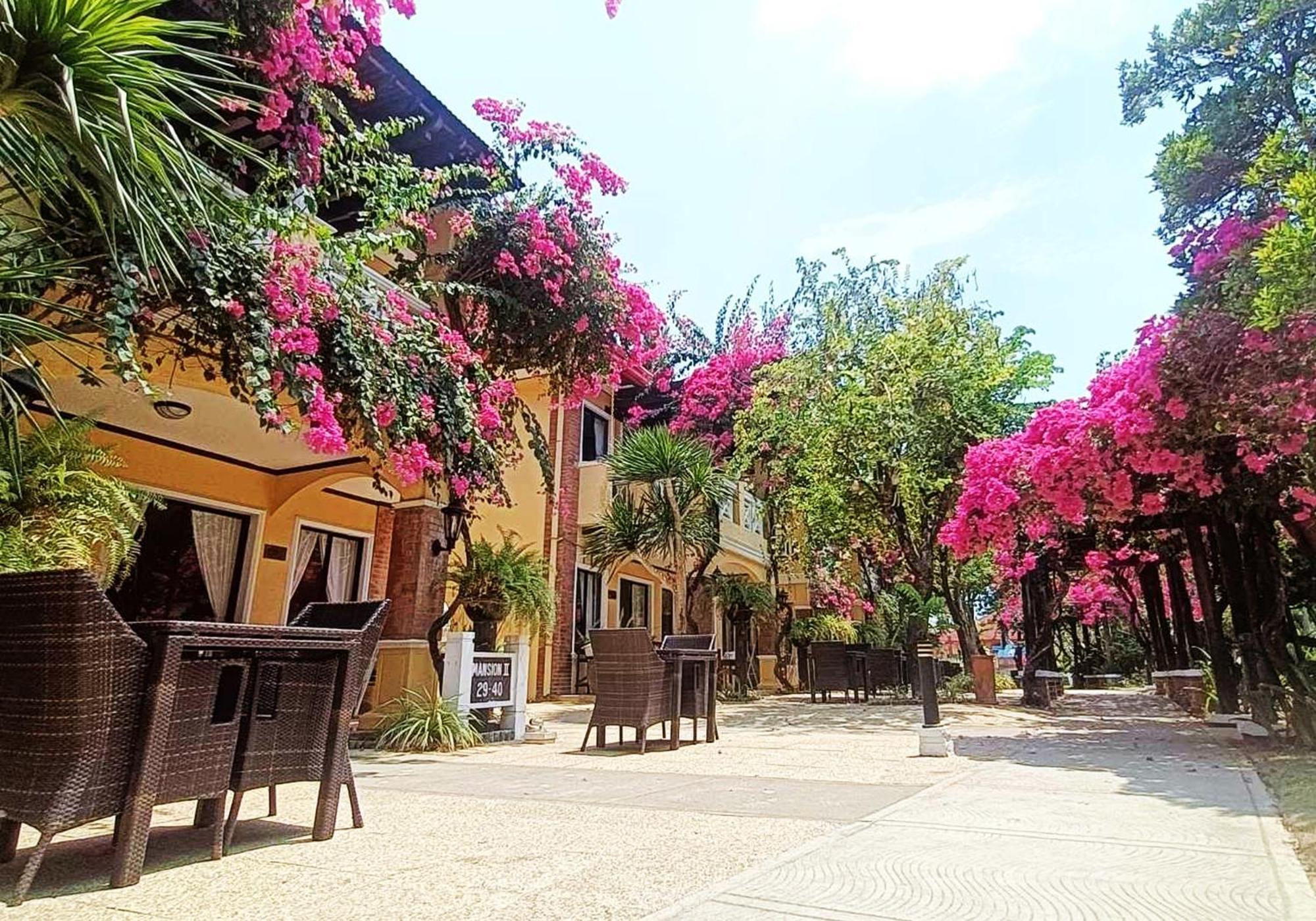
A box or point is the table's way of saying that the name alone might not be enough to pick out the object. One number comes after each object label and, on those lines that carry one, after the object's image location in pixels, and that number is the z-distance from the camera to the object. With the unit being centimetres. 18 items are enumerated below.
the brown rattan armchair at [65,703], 231
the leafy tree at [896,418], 1238
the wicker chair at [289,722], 283
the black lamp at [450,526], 773
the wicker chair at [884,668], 1317
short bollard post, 582
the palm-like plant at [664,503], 1214
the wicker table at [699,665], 657
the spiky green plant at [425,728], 669
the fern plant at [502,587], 771
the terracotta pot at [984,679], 1196
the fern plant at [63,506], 444
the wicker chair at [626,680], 608
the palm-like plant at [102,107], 251
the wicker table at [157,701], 242
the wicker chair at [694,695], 693
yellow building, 737
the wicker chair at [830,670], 1266
